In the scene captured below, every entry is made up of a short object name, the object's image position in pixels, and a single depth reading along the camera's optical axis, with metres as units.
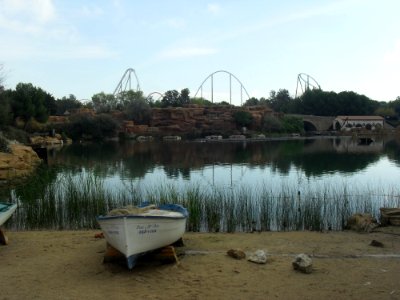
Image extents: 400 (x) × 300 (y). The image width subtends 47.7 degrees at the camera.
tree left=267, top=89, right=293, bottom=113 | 141.93
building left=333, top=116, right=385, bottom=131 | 105.81
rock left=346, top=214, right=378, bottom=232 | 10.76
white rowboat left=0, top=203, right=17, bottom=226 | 9.62
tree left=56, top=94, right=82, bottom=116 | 110.50
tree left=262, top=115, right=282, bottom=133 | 98.31
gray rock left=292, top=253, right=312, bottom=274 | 7.25
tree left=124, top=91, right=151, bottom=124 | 97.19
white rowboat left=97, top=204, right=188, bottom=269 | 7.15
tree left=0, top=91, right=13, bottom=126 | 40.31
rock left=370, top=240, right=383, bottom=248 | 8.98
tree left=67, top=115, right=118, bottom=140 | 76.81
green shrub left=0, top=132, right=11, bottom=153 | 28.34
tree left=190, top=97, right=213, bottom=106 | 122.36
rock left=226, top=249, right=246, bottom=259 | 8.05
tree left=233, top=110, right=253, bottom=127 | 97.38
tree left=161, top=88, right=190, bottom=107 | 116.31
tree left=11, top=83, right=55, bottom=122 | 59.62
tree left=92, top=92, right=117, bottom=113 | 109.19
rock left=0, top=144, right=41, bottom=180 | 24.01
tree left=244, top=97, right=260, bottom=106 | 143.07
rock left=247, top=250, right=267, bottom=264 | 7.79
